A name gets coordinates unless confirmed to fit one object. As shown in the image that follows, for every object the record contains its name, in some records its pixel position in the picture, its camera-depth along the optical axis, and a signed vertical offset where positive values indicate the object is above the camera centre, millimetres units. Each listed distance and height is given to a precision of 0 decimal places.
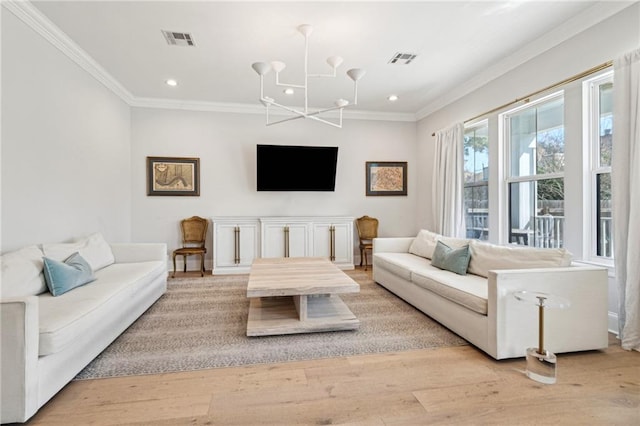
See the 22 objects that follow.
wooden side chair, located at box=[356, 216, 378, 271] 5594 -342
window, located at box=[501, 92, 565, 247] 3217 +439
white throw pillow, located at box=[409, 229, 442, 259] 4010 -461
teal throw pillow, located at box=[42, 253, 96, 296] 2361 -519
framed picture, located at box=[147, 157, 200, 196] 5078 +568
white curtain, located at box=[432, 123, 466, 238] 4434 +426
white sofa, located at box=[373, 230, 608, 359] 2172 -741
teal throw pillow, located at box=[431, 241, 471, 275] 3188 -518
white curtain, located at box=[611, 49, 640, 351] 2326 +151
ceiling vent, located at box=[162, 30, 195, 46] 3055 +1740
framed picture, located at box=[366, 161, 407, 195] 5812 +621
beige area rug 2199 -1070
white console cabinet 4957 -480
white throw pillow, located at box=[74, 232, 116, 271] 3073 -435
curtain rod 2616 +1231
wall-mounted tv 5156 +729
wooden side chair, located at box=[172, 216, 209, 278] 5027 -362
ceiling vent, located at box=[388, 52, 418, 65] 3525 +1776
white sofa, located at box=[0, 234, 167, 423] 1522 -673
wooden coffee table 2562 -952
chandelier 2887 +1379
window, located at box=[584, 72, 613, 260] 2740 +468
